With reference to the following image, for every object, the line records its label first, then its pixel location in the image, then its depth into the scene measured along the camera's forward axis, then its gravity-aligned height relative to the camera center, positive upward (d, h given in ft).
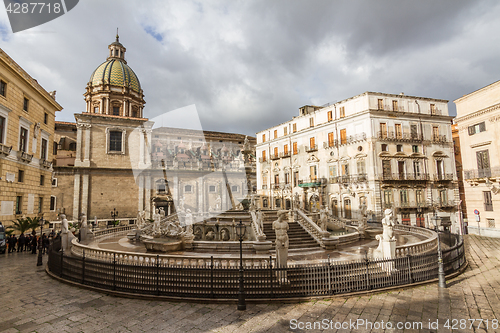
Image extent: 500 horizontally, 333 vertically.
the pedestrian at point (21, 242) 57.88 -8.84
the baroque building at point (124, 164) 109.29 +13.79
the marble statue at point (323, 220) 52.60 -5.75
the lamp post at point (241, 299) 23.88 -9.16
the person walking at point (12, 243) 57.03 -8.88
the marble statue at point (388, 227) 32.14 -4.53
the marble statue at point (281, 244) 28.02 -5.29
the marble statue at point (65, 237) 46.23 -6.62
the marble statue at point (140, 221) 61.35 -5.77
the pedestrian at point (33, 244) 56.33 -9.27
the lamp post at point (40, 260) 41.96 -9.27
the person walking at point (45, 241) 54.01 -8.36
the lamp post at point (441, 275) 28.86 -9.18
